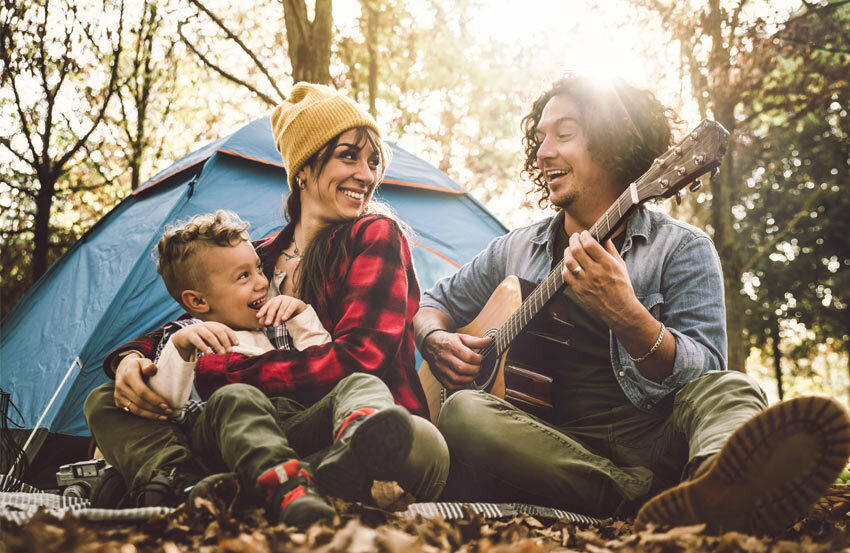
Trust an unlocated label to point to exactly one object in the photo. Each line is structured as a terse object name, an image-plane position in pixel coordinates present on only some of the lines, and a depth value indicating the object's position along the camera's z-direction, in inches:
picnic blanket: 60.3
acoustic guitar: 73.1
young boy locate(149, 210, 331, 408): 80.7
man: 53.3
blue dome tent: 110.7
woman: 68.0
